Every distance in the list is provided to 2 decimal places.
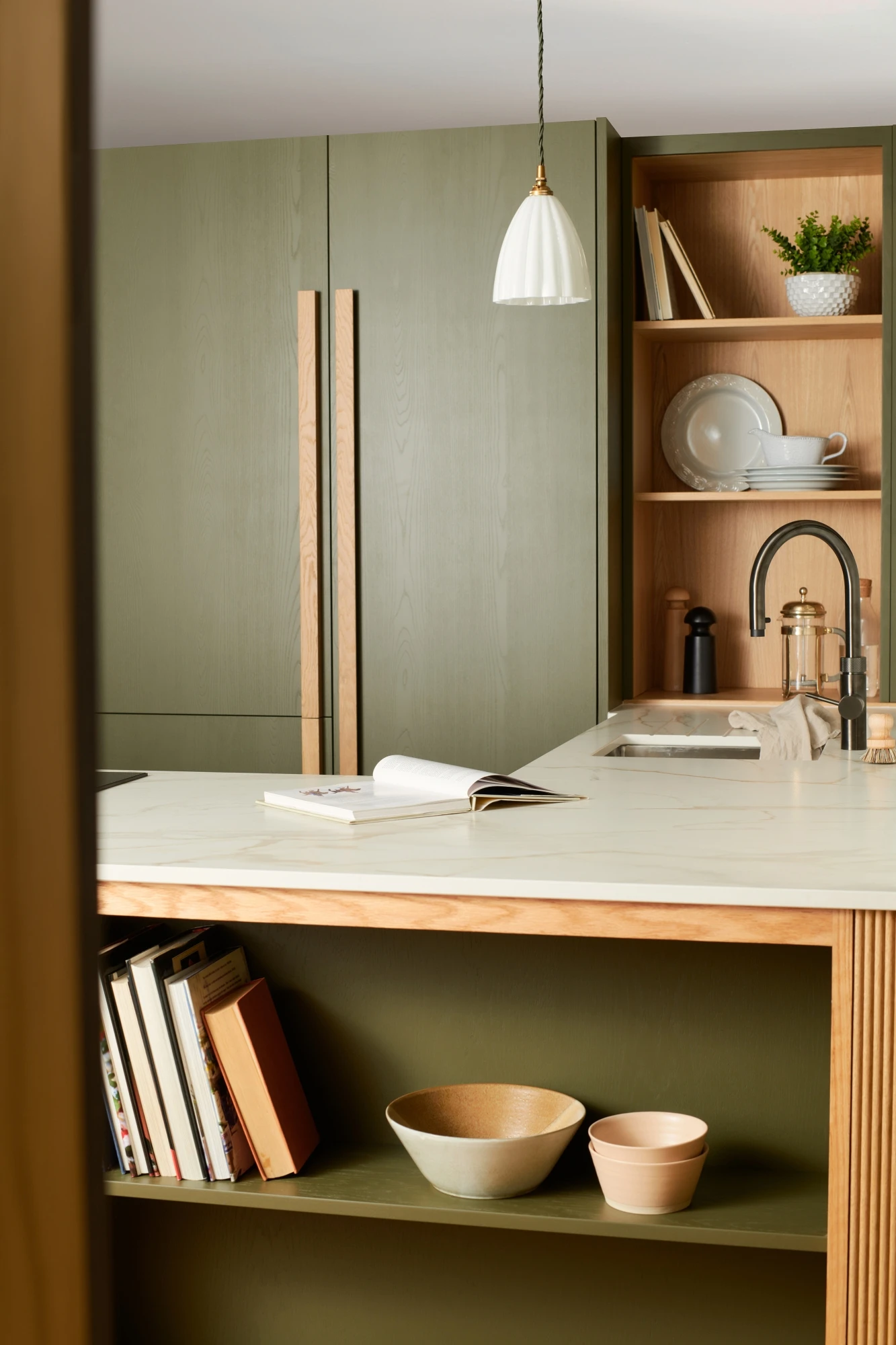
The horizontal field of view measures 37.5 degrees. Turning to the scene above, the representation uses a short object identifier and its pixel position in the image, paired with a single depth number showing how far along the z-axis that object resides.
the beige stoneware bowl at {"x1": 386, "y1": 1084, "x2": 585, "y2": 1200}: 1.46
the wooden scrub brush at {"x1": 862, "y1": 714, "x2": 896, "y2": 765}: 2.12
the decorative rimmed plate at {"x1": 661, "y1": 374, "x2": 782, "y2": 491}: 3.45
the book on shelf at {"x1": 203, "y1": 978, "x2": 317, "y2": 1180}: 1.55
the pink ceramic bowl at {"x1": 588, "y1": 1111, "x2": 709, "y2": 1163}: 1.51
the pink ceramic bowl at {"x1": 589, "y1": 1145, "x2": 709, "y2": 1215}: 1.42
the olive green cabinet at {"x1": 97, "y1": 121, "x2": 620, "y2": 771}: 3.04
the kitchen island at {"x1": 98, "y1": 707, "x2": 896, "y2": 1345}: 1.26
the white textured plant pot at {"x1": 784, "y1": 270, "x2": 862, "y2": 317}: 3.16
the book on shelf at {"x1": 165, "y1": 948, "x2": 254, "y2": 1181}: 1.55
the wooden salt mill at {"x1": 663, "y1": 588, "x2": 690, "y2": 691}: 3.45
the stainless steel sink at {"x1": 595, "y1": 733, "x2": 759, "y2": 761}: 2.55
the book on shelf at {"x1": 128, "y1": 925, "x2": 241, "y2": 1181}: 1.56
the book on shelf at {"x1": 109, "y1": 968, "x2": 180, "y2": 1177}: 1.57
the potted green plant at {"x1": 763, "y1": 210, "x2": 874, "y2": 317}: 3.17
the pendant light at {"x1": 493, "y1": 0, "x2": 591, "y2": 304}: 2.17
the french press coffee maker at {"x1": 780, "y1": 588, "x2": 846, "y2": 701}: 3.09
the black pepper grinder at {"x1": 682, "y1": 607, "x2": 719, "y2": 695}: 3.34
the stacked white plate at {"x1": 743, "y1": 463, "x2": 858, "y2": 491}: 3.19
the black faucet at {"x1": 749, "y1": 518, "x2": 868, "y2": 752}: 2.26
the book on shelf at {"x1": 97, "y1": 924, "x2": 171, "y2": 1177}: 1.57
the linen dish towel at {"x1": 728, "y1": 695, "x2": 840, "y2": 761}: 2.30
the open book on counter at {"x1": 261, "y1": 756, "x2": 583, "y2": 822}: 1.63
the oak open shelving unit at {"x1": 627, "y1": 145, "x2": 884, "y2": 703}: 3.37
